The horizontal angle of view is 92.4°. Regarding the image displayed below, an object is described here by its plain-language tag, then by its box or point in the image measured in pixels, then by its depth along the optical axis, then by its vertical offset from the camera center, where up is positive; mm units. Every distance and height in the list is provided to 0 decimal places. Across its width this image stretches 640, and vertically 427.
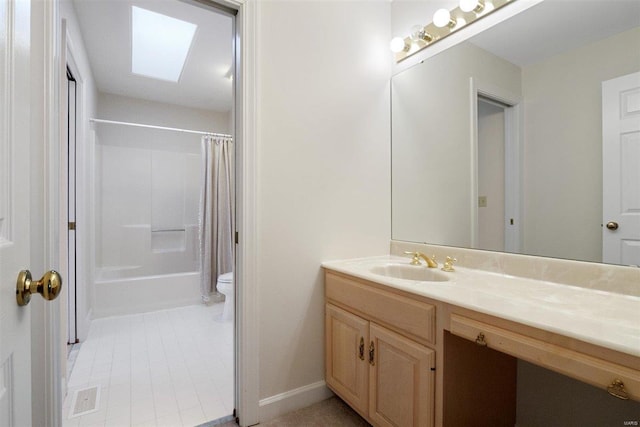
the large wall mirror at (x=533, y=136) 1171 +373
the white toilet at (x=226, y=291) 2965 -758
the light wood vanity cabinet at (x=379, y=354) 1183 -634
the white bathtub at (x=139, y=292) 3039 -826
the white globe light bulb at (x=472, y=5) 1589 +1079
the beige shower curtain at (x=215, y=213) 3529 +1
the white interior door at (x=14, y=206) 513 +14
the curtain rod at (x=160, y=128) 3037 +962
